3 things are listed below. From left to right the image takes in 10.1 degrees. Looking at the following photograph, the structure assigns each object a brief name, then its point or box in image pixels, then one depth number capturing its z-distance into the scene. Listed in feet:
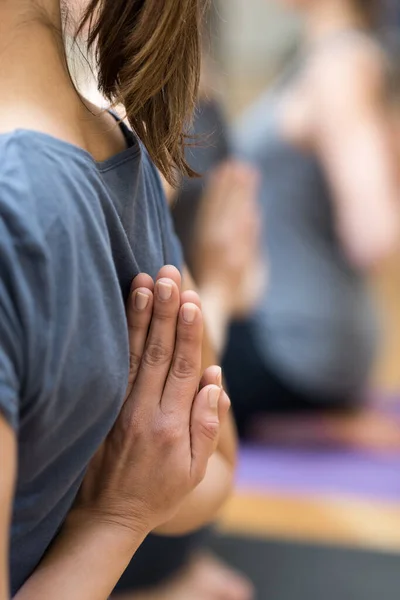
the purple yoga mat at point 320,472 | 9.82
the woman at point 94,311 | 4.42
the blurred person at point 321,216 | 11.03
